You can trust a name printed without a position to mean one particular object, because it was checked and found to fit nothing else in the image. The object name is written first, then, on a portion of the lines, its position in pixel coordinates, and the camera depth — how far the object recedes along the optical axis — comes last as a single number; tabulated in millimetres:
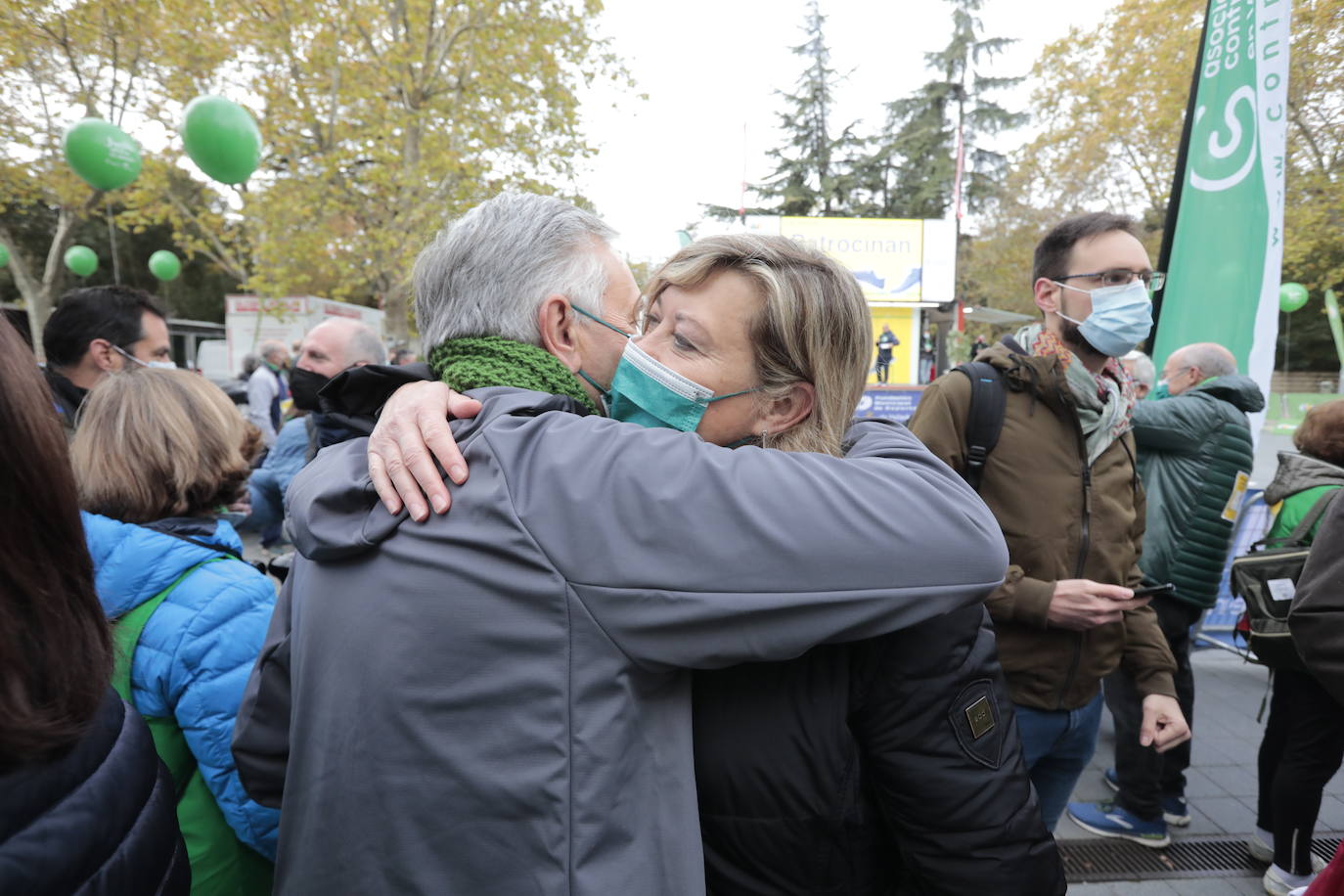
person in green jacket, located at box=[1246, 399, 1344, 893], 3035
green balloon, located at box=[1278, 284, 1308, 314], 12117
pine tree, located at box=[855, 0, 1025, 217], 37469
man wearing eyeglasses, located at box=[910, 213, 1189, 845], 2219
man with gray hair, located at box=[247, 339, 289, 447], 9203
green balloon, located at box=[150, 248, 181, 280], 16234
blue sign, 8992
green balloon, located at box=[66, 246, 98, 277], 15312
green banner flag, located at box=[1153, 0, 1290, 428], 5020
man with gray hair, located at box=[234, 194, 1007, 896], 903
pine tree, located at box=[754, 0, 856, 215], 39781
